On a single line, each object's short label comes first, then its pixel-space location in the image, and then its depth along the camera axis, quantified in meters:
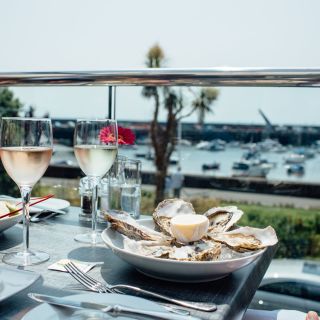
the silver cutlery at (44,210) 1.10
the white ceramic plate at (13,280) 0.62
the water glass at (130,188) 1.12
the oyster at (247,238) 0.74
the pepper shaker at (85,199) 1.12
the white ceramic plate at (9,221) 0.90
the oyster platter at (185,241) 0.68
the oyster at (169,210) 0.88
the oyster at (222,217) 0.84
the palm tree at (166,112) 11.37
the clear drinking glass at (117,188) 1.12
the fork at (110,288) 0.63
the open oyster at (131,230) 0.81
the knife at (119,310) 0.56
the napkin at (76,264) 0.77
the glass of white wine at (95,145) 0.92
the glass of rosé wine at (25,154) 0.80
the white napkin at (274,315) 1.15
